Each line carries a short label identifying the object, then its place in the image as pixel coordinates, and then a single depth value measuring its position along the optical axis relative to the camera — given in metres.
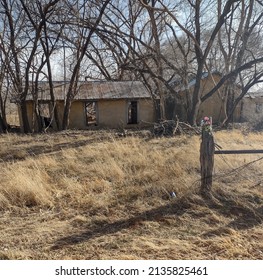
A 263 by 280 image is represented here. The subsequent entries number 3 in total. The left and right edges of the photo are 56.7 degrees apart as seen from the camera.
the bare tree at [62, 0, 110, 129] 11.03
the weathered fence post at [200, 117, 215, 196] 4.06
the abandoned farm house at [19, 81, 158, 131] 16.84
